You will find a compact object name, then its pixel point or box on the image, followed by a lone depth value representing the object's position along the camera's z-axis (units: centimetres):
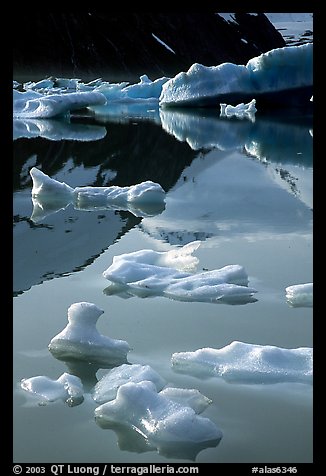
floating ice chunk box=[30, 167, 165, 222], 663
